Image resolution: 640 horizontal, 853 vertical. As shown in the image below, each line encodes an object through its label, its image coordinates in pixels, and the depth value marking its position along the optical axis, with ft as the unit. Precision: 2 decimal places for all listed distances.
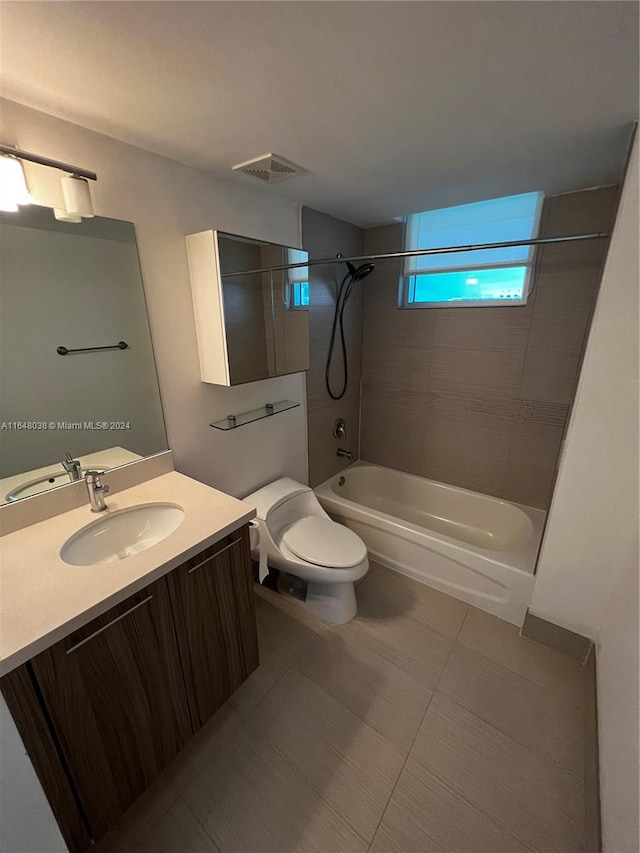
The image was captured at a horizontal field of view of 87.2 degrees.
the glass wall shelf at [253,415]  6.05
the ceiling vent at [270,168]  4.54
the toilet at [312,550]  5.73
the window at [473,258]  6.79
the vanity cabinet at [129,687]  2.80
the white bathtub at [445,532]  6.14
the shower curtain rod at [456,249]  4.32
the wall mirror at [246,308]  5.00
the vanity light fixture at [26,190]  3.29
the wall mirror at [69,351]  3.73
